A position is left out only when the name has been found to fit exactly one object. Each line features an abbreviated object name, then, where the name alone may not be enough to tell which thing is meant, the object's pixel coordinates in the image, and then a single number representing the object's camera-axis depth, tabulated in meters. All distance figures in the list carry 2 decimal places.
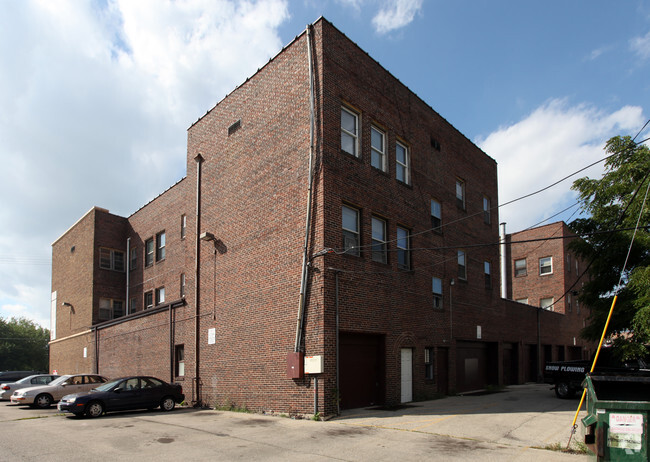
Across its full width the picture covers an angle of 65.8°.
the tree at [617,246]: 16.95
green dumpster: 6.70
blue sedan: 15.86
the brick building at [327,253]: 15.16
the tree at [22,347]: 69.00
